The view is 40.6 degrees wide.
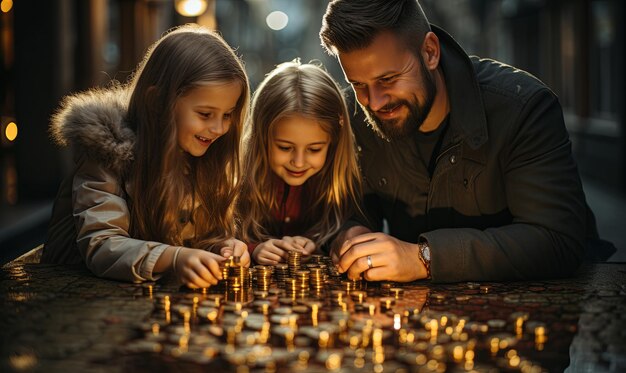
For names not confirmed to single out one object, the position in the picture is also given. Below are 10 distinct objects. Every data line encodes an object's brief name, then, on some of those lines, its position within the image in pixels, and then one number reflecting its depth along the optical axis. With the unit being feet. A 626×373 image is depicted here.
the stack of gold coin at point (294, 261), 9.30
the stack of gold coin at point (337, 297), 7.52
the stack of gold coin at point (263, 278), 8.26
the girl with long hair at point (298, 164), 12.48
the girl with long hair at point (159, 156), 9.99
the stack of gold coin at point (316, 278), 8.30
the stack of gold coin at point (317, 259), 9.87
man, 9.04
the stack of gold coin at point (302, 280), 8.22
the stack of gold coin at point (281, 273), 8.54
